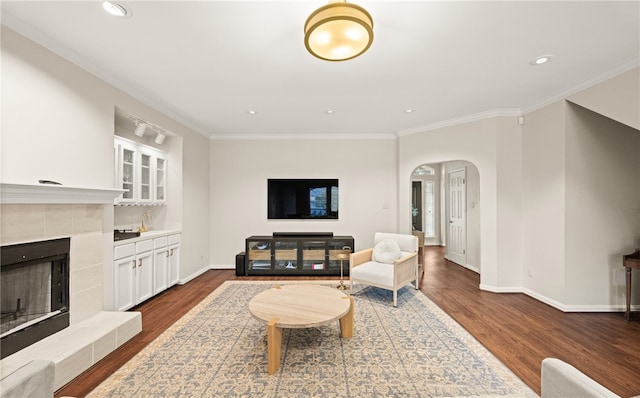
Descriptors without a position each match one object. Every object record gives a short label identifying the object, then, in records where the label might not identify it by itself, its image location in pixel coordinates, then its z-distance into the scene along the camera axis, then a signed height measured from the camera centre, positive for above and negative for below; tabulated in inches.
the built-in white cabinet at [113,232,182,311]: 123.2 -35.0
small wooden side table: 118.2 -29.5
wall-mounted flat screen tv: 213.3 +3.2
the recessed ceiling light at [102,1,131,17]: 72.9 +54.1
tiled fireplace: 79.2 -22.6
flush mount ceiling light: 60.7 +40.6
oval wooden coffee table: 84.6 -38.9
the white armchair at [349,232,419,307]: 139.2 -37.1
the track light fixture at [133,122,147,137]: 144.3 +40.0
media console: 195.3 -39.6
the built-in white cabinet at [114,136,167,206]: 135.0 +16.1
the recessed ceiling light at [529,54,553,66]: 99.6 +54.1
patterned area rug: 76.3 -53.7
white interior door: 226.1 -15.2
